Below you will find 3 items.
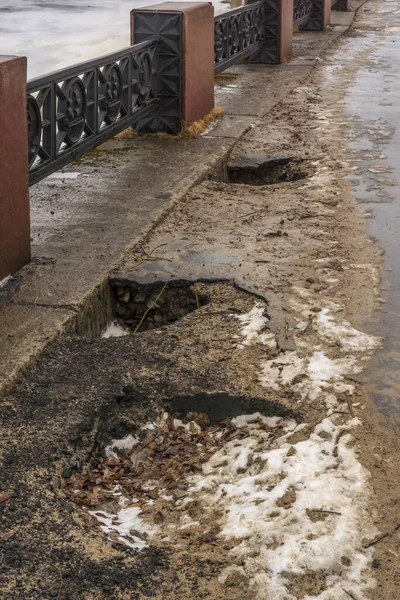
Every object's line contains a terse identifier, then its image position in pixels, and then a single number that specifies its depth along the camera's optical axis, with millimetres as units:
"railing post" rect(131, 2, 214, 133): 8039
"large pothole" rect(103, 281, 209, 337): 4988
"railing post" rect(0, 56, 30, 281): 4516
